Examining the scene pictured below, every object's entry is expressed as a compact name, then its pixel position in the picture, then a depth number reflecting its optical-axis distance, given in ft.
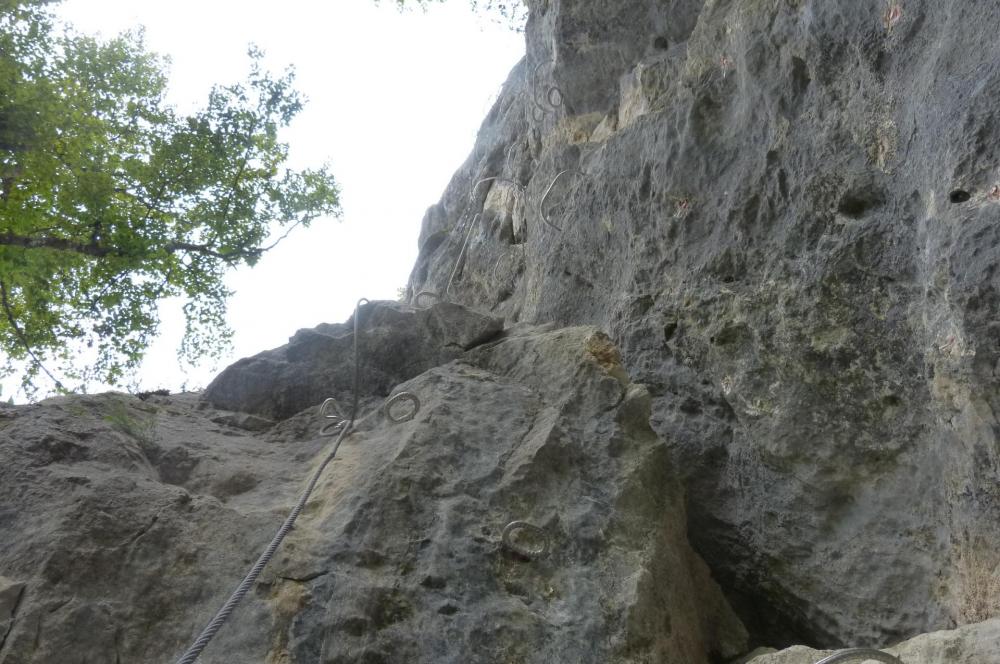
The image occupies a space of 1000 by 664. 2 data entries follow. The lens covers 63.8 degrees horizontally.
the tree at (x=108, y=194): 17.63
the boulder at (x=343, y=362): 16.33
